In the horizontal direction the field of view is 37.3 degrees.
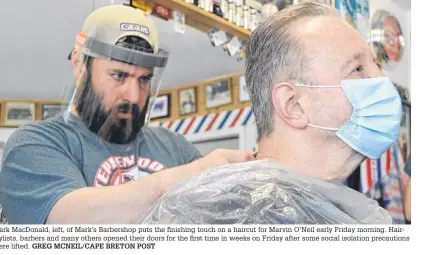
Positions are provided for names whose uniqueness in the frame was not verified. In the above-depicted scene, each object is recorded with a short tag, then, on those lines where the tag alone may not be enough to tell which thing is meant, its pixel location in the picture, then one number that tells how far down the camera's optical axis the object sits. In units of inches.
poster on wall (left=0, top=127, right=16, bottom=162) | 49.2
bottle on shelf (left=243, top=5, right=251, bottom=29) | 62.1
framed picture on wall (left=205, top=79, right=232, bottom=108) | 59.5
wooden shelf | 56.6
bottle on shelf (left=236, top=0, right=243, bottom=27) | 61.7
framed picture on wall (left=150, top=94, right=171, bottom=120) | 55.3
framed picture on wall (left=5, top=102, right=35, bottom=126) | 49.2
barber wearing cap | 46.4
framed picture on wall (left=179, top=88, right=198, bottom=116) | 57.4
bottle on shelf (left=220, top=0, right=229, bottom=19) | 60.5
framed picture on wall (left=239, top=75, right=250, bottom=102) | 59.6
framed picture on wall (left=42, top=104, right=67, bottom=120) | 49.9
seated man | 41.1
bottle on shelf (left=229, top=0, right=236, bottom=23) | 61.1
